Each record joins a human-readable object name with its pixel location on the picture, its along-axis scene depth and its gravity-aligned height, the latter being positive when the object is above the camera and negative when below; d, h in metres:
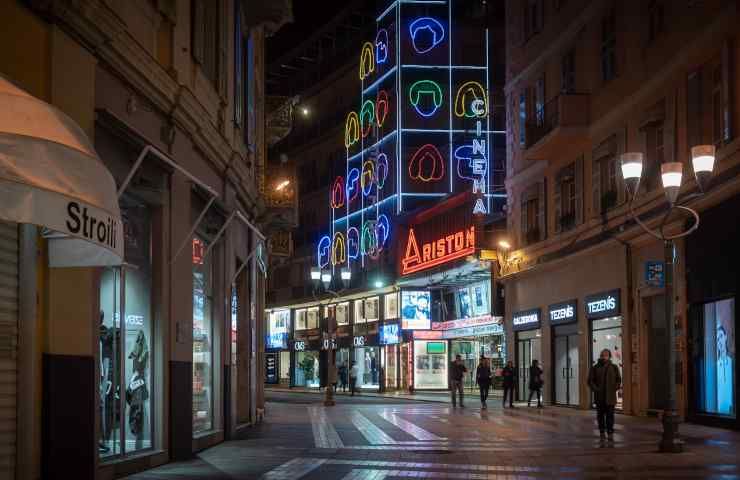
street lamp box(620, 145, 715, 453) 18.86 +1.05
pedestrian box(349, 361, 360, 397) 55.25 -3.30
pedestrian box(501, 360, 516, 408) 38.34 -2.38
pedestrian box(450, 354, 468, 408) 38.72 -2.30
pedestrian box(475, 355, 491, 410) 38.09 -2.34
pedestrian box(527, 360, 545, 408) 36.69 -2.33
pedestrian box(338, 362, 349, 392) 62.88 -3.63
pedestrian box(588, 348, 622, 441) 22.38 -1.56
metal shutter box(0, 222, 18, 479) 10.60 -0.26
